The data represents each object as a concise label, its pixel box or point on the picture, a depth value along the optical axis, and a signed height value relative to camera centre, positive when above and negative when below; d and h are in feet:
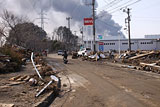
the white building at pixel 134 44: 262.92 +10.41
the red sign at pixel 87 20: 122.72 +20.46
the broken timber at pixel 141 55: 80.59 -1.71
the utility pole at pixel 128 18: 162.71 +29.60
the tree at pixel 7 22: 105.77 +17.58
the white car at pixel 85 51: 121.40 +0.18
